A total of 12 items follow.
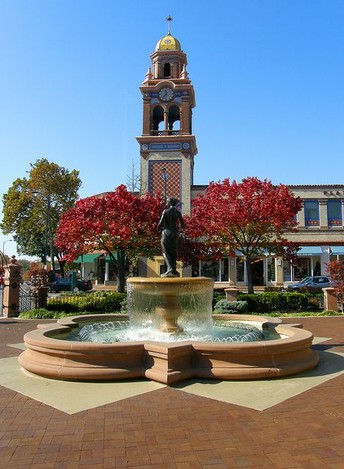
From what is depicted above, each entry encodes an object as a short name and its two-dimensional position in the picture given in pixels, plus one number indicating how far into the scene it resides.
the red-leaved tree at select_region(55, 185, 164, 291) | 22.23
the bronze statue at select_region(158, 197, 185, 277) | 10.97
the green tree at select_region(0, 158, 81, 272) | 44.16
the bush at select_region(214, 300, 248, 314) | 18.56
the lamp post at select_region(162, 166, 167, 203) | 36.22
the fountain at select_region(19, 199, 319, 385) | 7.04
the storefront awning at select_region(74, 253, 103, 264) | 40.00
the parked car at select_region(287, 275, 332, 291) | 30.67
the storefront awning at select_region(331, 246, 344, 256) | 36.66
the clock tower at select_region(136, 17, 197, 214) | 36.53
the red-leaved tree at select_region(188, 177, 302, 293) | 21.58
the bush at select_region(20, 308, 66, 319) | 17.50
